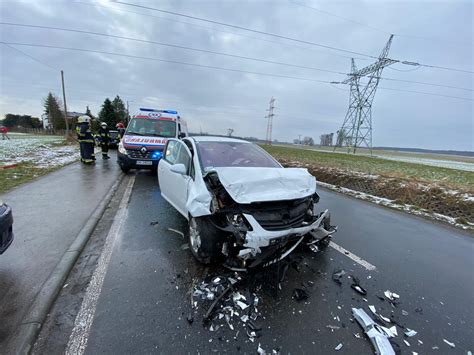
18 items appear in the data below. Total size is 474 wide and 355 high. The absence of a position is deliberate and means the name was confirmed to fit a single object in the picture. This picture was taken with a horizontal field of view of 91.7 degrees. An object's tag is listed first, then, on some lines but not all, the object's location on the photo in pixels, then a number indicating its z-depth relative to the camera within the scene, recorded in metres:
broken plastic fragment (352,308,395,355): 1.99
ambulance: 8.30
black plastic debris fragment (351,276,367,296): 2.77
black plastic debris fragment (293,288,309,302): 2.59
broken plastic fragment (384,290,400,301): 2.70
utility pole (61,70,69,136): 27.35
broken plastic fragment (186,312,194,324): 2.21
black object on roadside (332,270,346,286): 2.94
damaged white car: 2.57
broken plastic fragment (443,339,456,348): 2.11
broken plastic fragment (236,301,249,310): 2.41
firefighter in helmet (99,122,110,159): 13.48
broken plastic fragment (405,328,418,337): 2.19
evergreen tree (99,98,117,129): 51.59
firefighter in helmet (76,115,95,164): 10.31
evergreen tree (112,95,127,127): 61.69
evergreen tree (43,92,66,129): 59.88
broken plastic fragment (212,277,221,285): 2.76
